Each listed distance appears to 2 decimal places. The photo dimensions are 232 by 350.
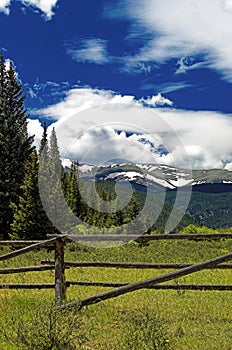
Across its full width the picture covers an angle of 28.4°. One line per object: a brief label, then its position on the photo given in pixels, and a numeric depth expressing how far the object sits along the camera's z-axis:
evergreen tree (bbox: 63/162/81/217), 44.50
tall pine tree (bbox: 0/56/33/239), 37.41
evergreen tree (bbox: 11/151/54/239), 30.88
